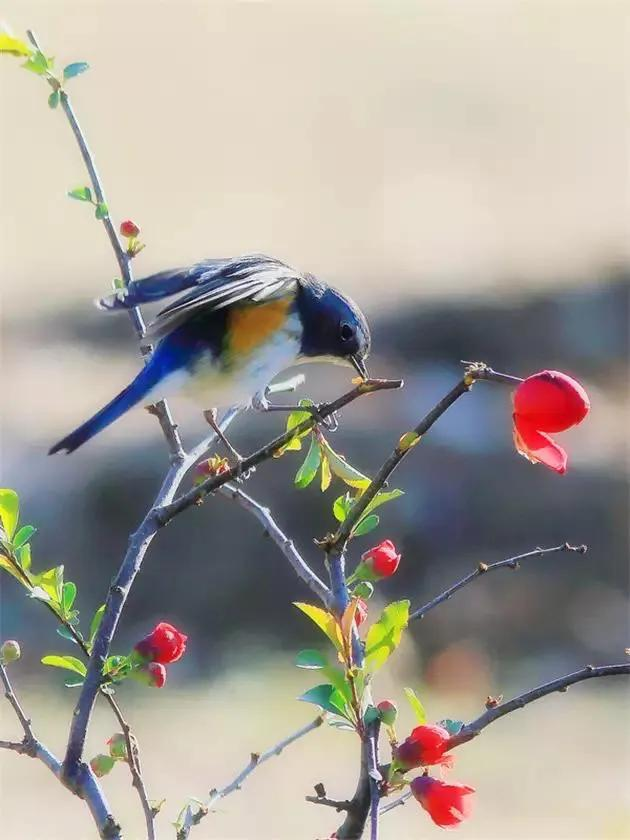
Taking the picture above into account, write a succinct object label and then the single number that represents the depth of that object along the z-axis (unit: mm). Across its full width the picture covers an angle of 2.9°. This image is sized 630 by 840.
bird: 4137
